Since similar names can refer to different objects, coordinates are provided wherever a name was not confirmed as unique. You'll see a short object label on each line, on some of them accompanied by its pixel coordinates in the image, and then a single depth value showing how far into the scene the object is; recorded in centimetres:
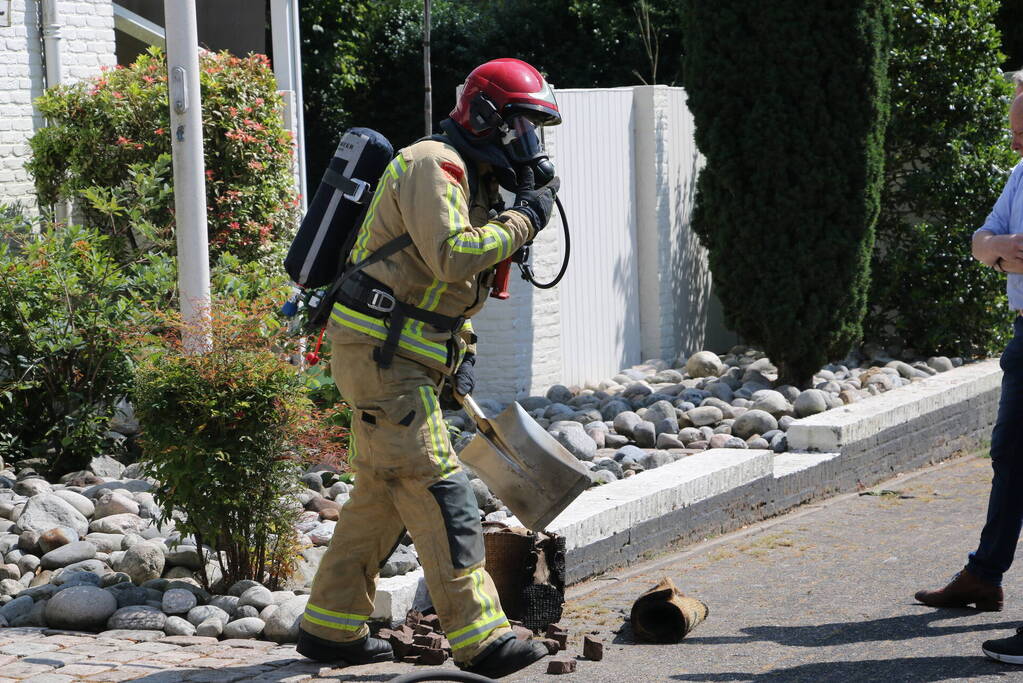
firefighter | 851
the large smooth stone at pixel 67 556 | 1116
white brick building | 1853
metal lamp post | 1309
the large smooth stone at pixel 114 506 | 1252
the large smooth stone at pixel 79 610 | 991
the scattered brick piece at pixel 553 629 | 956
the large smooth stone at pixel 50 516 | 1180
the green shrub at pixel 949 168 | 2181
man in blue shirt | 981
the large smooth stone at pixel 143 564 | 1070
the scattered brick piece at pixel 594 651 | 930
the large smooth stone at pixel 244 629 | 977
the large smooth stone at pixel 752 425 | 1697
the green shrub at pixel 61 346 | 1393
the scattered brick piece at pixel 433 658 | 920
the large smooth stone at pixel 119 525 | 1202
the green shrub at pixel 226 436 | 1001
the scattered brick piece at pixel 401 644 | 934
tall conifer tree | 1844
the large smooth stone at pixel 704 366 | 2087
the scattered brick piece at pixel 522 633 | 918
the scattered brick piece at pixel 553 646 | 939
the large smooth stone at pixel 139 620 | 986
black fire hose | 717
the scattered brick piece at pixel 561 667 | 900
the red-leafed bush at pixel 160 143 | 1716
